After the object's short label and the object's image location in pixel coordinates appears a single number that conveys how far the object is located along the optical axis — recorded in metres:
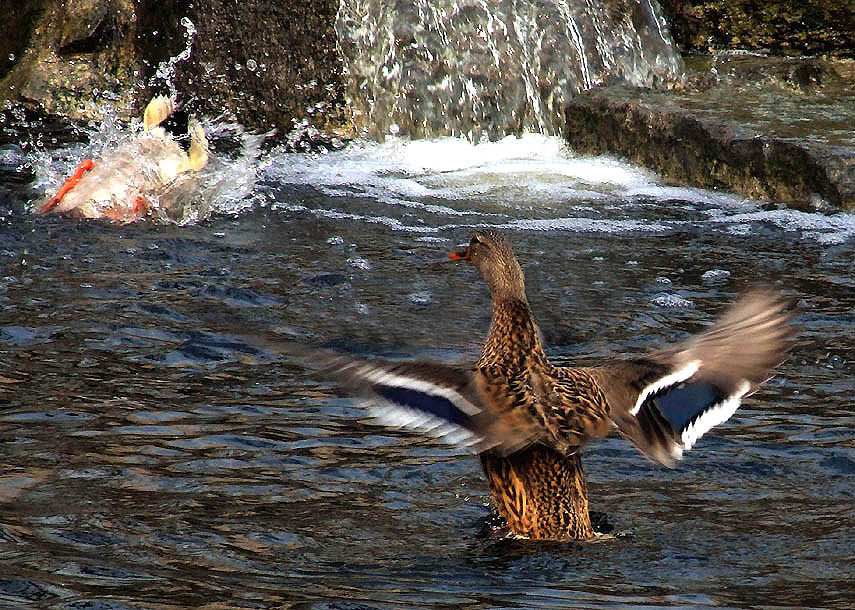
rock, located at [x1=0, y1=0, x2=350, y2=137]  20.67
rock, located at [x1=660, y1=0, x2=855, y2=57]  21.73
